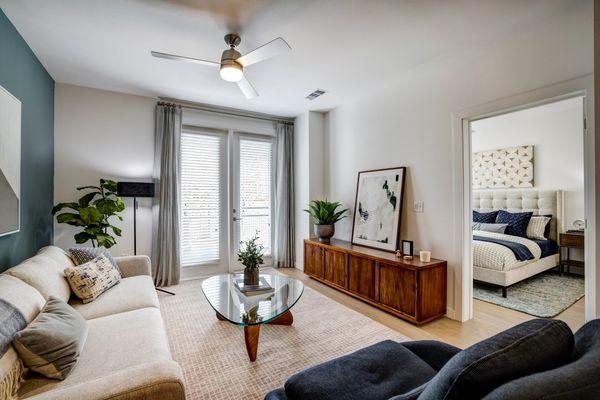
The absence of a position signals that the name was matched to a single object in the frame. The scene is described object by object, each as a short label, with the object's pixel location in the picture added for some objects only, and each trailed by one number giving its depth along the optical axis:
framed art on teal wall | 2.12
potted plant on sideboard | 4.25
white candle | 2.95
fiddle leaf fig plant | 3.18
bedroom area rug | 3.11
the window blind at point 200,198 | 4.33
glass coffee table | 2.11
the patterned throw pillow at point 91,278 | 2.27
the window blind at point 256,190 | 4.79
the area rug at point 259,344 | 1.95
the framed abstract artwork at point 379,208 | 3.49
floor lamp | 3.51
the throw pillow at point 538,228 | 4.57
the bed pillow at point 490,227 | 4.70
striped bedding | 3.50
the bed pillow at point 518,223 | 4.62
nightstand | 4.09
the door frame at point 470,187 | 1.94
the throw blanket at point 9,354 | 1.16
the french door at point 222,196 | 4.36
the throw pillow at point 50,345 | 1.30
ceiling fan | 2.19
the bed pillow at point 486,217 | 5.15
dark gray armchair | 0.61
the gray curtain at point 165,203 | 4.02
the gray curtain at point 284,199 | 4.99
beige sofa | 1.08
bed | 3.54
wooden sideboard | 2.79
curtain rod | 4.18
